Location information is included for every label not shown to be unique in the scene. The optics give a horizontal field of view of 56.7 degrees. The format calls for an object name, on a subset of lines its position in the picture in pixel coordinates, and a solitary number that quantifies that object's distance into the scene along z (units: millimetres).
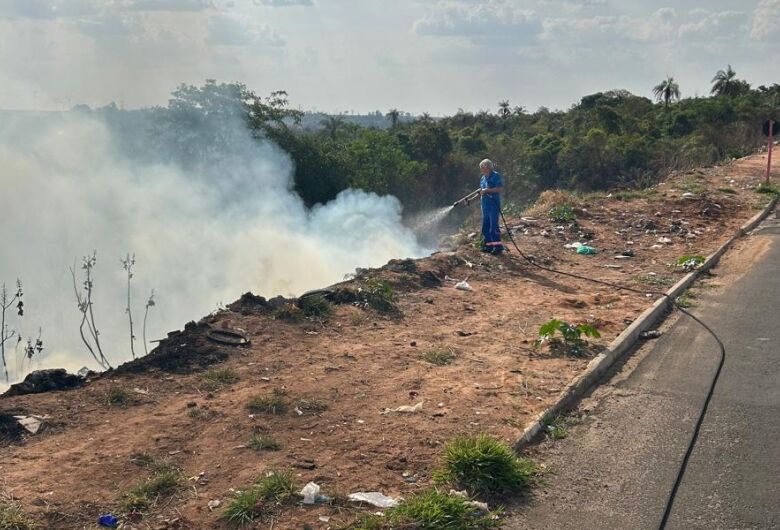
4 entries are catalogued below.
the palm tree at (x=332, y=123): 41938
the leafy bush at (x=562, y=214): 12815
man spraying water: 10734
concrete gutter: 5016
